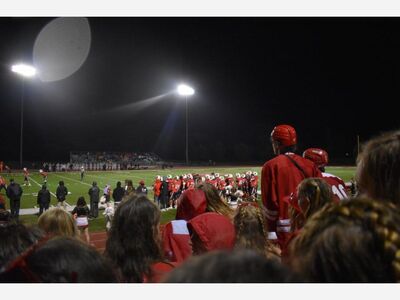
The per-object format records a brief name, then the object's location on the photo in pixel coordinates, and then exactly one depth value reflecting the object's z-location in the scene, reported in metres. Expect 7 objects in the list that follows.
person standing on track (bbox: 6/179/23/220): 16.00
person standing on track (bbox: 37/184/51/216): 16.20
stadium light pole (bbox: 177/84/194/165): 39.41
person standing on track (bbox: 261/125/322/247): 3.48
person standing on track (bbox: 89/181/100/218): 16.42
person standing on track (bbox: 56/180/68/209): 16.94
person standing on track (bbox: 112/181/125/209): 15.74
